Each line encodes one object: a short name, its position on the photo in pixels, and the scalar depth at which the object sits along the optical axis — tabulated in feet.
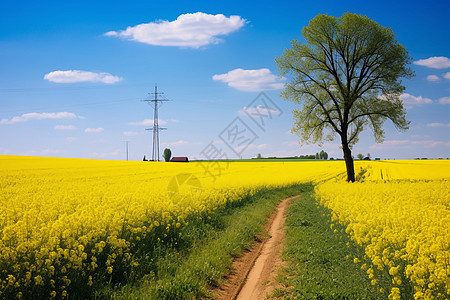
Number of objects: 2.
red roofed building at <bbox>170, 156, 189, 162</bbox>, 257.14
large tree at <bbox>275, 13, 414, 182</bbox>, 87.04
